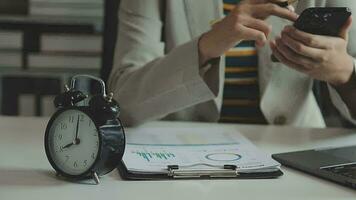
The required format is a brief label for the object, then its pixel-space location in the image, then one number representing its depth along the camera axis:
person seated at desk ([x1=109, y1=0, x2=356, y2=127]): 1.52
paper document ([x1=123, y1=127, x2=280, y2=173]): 1.33
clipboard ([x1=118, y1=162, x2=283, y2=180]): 1.29
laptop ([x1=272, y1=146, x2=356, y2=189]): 1.30
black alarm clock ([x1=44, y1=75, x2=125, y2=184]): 1.25
